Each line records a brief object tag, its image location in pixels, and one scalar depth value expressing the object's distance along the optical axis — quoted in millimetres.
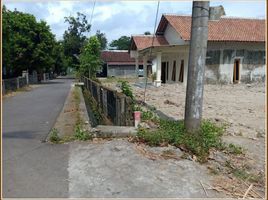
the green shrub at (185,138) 3469
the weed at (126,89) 6211
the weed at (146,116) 5539
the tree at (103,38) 55919
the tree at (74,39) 40774
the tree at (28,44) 21893
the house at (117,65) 35121
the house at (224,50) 16743
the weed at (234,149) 3640
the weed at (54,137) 4148
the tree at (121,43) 67899
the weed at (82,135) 4138
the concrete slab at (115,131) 4096
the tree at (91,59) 18762
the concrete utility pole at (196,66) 3857
